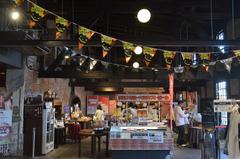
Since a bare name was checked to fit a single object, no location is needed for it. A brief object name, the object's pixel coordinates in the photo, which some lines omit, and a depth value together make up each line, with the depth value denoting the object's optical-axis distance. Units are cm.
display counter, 777
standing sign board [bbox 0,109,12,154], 873
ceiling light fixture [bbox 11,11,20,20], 752
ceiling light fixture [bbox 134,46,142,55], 826
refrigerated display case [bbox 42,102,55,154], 958
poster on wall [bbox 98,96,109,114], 2121
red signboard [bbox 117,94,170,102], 1218
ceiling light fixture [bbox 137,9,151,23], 677
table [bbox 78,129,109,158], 930
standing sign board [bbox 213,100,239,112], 728
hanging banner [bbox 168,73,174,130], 937
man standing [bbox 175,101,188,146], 1165
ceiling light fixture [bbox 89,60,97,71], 1224
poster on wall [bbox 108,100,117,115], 2115
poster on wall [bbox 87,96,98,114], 2075
